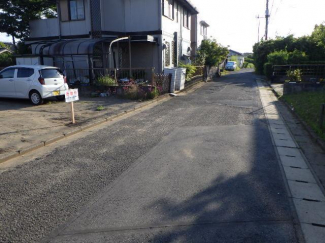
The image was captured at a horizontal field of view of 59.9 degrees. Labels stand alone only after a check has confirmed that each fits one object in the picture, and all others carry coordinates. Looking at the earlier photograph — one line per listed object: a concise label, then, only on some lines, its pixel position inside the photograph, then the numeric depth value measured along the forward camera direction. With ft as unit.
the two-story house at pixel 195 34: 104.07
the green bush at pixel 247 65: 237.45
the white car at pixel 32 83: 37.52
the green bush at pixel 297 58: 74.23
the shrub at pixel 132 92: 43.80
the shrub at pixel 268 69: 78.69
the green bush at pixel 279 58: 74.64
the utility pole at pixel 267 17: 109.33
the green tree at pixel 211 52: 90.43
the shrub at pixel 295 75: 53.83
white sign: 26.96
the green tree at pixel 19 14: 73.82
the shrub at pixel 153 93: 44.14
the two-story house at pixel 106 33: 56.08
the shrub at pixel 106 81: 47.42
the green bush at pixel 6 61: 69.62
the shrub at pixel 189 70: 65.45
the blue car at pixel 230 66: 161.48
